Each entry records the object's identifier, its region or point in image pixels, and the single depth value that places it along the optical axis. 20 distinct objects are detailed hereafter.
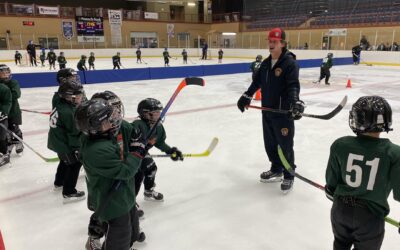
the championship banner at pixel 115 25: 21.80
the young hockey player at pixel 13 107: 3.48
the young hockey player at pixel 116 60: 13.54
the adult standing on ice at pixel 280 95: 2.66
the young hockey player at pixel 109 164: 1.43
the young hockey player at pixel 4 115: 3.26
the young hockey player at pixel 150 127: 2.21
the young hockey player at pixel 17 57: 16.08
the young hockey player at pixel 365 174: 1.30
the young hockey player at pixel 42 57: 16.05
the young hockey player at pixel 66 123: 2.41
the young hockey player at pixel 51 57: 14.46
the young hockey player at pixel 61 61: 12.94
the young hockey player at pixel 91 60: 13.50
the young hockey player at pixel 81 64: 11.06
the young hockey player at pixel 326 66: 9.31
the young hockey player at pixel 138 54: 17.92
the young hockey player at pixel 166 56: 15.65
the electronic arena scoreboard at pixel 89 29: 21.32
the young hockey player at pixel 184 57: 17.77
